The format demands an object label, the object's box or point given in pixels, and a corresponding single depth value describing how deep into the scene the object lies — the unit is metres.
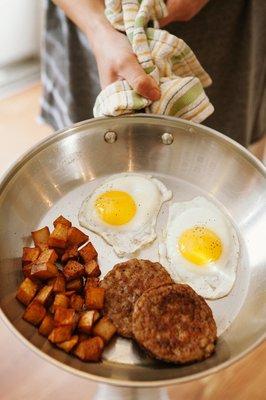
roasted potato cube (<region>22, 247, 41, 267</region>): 0.54
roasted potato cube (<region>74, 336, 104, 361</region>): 0.48
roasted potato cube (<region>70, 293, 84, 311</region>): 0.52
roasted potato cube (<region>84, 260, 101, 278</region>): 0.54
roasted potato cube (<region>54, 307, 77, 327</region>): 0.49
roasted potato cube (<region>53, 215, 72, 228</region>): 0.56
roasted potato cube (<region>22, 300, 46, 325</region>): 0.50
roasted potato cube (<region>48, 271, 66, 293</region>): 0.52
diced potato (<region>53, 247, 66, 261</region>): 0.55
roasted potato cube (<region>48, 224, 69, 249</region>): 0.54
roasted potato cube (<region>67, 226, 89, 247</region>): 0.56
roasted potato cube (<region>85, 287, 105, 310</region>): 0.51
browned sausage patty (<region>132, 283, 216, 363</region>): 0.48
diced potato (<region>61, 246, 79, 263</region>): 0.55
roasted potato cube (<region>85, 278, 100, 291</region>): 0.53
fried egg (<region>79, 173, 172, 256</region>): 0.58
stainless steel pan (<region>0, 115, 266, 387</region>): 0.51
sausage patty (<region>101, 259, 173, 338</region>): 0.52
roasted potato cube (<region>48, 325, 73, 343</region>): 0.49
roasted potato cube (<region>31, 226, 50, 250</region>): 0.56
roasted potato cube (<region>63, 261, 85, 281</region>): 0.53
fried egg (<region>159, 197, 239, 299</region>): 0.55
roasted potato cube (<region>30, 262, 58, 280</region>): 0.52
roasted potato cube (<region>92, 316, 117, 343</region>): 0.50
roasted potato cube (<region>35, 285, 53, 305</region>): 0.51
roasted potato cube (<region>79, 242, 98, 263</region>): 0.55
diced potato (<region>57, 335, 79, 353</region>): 0.49
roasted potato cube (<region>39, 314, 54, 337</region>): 0.50
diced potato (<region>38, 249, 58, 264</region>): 0.53
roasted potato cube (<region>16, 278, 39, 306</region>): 0.51
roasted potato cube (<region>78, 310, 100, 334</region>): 0.50
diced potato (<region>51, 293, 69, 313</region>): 0.51
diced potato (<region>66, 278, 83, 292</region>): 0.53
